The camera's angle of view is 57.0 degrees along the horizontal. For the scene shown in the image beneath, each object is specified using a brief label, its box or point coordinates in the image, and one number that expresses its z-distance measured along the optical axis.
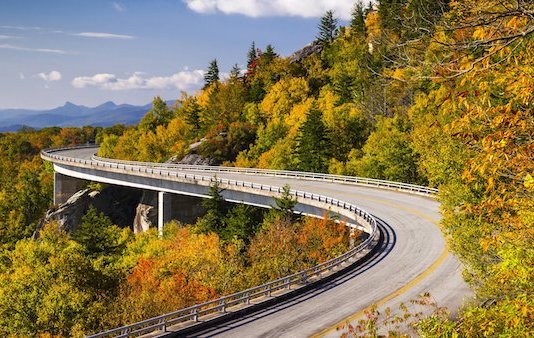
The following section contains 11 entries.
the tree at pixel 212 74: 133.31
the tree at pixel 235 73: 125.82
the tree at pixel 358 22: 112.06
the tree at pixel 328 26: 127.19
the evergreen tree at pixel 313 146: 72.75
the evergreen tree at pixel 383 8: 98.26
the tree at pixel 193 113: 107.38
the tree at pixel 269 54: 121.66
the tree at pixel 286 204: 45.56
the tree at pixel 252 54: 135.32
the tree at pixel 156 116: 116.39
